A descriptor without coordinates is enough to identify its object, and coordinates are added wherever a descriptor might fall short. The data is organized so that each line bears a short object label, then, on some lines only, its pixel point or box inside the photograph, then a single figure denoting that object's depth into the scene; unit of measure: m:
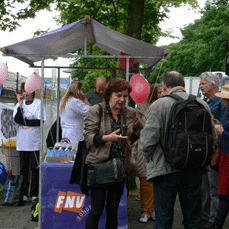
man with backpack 2.89
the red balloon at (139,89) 4.82
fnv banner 4.30
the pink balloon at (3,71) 4.76
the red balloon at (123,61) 5.48
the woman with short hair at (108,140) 3.28
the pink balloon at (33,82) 5.12
